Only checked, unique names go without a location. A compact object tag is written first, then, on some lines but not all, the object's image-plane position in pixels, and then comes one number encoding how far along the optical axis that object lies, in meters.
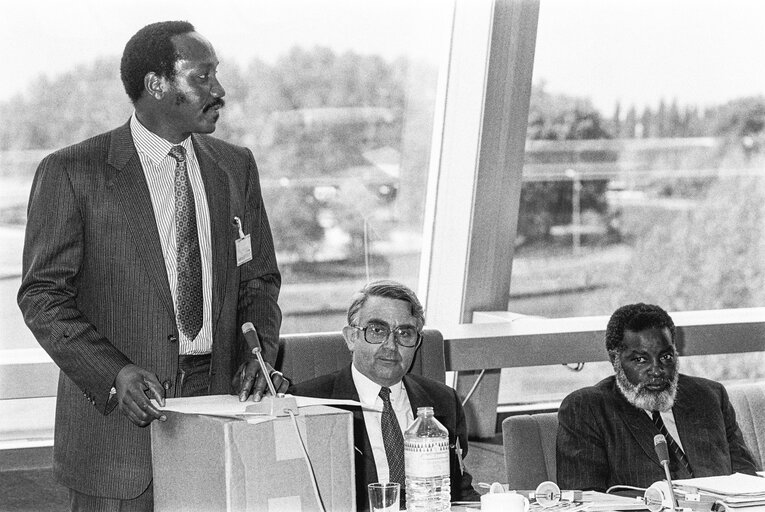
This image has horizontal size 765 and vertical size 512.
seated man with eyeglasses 6.18
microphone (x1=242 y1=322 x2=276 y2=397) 4.20
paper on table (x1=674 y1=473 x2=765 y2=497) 5.23
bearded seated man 6.59
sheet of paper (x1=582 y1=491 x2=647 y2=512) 4.96
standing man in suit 4.70
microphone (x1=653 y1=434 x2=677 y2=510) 4.72
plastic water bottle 4.47
